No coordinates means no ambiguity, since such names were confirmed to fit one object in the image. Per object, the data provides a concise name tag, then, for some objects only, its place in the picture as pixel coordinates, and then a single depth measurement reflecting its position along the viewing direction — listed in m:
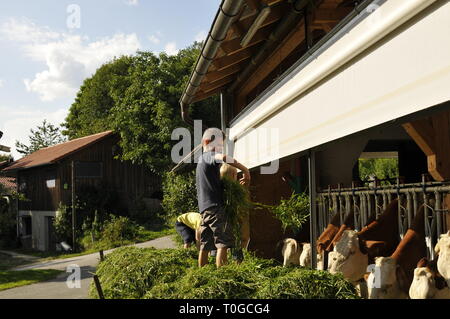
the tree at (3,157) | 47.22
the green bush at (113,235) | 22.72
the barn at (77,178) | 28.80
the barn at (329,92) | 2.69
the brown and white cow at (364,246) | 3.88
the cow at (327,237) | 4.94
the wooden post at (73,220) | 25.77
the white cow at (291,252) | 5.50
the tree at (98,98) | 43.00
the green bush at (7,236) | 32.56
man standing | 4.93
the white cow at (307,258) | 4.87
